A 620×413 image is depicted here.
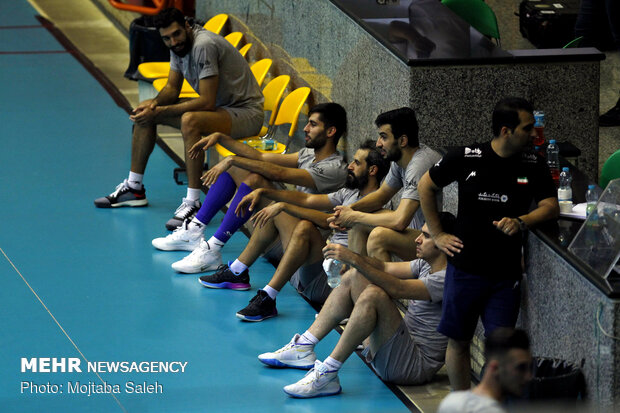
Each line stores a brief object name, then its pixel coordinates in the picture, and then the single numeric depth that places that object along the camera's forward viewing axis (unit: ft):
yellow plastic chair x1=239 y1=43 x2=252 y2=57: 67.35
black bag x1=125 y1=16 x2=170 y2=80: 71.26
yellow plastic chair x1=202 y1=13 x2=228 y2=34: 72.84
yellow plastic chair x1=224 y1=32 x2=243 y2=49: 69.56
